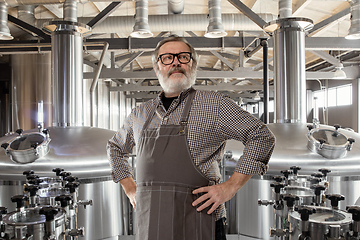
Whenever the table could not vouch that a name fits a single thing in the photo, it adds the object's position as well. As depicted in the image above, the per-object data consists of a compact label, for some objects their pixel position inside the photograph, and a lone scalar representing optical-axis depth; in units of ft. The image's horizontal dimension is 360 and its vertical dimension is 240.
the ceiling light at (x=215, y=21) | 12.24
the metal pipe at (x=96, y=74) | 14.74
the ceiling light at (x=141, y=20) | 12.12
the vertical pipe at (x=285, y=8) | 11.07
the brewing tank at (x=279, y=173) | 8.63
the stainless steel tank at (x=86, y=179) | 8.63
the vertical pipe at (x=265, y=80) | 13.65
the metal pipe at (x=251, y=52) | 16.53
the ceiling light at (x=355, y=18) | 11.47
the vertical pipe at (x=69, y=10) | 11.33
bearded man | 4.04
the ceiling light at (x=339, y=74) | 21.89
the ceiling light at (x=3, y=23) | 11.81
